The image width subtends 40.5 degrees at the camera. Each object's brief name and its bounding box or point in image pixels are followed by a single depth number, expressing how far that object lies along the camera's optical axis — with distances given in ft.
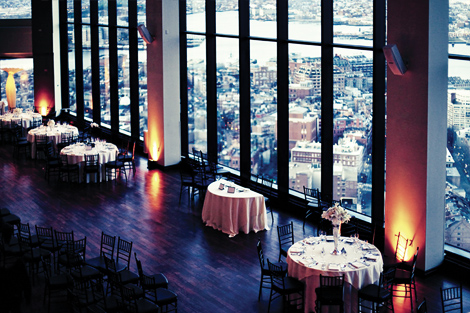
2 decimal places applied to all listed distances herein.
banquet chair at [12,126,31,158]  59.30
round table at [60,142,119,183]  50.72
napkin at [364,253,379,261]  28.75
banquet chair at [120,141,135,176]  51.55
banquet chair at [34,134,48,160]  56.95
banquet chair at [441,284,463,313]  27.16
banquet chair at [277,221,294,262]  32.56
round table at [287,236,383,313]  27.76
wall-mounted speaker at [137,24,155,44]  51.88
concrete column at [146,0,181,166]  52.08
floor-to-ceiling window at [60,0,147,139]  59.57
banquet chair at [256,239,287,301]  29.96
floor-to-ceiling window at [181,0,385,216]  37.11
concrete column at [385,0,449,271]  30.53
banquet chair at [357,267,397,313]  27.22
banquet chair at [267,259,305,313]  28.17
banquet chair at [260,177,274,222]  42.79
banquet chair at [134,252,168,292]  28.09
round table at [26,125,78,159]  58.54
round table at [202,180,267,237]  38.63
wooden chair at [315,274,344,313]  26.78
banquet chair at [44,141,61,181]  51.34
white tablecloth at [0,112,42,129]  66.44
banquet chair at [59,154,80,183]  49.73
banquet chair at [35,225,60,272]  33.42
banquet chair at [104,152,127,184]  50.42
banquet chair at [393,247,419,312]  29.12
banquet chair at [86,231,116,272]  31.40
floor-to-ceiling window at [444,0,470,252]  31.40
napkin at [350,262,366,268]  27.99
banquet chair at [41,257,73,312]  28.99
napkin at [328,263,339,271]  27.81
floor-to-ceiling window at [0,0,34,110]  74.69
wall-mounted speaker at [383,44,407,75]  30.55
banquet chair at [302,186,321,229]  38.63
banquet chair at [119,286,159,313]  26.40
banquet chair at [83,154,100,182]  49.83
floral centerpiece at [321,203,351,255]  29.04
